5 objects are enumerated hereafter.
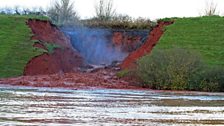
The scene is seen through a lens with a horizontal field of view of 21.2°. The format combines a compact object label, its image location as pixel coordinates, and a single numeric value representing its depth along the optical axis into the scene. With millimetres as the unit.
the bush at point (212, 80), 38500
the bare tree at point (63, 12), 97500
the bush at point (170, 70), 38781
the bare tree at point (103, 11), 99000
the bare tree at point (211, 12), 90688
